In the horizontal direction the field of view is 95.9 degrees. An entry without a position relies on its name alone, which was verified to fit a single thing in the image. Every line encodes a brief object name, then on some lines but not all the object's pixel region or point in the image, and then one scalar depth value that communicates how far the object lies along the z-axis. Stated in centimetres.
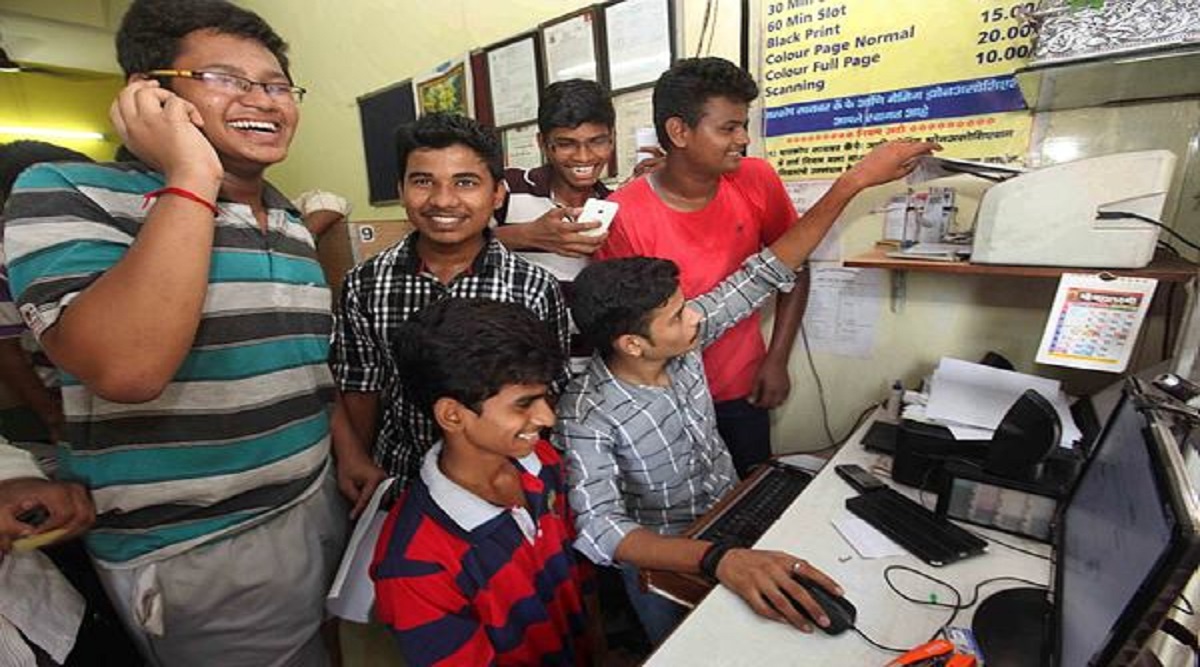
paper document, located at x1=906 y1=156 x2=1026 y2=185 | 115
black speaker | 92
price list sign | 129
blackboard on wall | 258
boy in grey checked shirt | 104
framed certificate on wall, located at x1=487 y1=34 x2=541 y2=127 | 205
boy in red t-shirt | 137
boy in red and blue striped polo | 88
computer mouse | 77
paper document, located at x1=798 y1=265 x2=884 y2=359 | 161
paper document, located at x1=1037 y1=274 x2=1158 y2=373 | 100
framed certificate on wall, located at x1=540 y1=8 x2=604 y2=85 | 185
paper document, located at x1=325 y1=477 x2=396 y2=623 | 110
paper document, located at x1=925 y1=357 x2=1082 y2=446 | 116
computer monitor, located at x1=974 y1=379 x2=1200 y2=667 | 45
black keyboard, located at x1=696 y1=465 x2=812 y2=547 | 107
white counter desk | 75
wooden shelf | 99
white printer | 101
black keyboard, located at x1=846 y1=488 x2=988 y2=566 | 94
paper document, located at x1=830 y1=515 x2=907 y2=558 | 95
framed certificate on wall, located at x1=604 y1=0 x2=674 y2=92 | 169
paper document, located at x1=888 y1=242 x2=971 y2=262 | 125
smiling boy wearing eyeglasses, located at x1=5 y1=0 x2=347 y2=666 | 69
